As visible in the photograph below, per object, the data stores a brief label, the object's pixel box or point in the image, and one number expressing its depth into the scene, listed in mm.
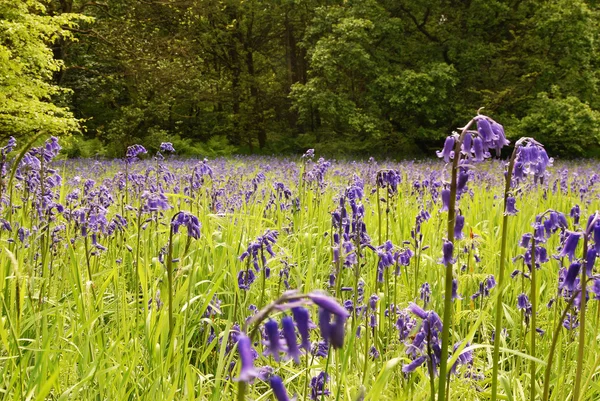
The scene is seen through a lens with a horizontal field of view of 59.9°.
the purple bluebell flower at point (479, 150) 1385
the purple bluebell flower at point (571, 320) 2183
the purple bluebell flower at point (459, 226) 1505
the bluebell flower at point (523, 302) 2324
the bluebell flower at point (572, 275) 1411
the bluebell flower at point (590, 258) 1399
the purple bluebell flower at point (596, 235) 1315
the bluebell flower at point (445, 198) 1395
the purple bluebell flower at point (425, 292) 2191
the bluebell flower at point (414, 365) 1446
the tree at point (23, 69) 10289
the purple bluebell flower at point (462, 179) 1344
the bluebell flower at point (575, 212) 2186
